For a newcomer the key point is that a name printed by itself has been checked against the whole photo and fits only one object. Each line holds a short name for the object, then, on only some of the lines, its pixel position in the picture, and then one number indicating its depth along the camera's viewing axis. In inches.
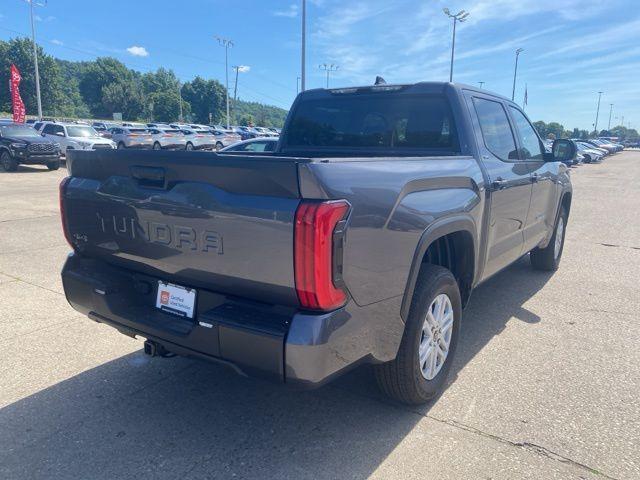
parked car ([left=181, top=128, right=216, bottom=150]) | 1418.6
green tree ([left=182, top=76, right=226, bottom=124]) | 5128.0
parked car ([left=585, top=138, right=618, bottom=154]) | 2311.0
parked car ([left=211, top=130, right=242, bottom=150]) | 1576.0
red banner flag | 1390.4
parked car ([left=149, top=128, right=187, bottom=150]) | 1298.0
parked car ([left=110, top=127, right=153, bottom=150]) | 1218.6
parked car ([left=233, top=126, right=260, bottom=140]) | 1974.5
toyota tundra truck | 84.3
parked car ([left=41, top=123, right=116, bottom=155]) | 878.4
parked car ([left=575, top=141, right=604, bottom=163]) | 1551.4
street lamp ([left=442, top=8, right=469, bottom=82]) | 1536.7
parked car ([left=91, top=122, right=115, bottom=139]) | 1431.3
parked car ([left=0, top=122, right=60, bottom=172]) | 733.3
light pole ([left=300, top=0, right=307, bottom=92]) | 1164.5
